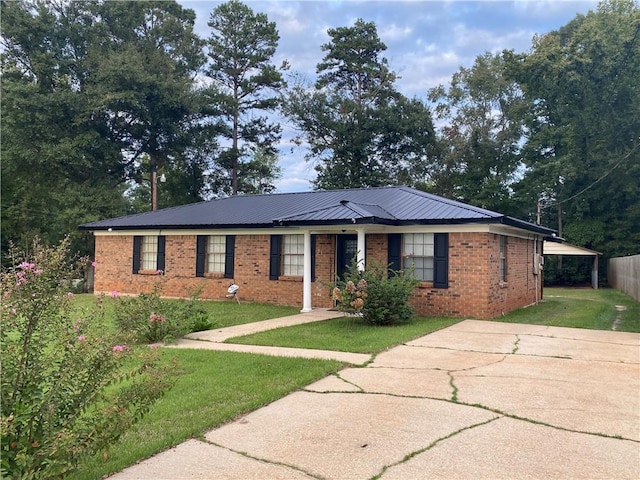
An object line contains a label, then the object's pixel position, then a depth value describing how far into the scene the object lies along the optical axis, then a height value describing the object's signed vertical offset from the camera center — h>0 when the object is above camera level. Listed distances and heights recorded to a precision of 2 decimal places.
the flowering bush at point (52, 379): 2.87 -0.74
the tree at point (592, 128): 29.58 +8.12
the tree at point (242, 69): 35.25 +12.90
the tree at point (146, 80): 28.33 +9.87
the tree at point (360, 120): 34.31 +9.35
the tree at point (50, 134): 27.08 +6.50
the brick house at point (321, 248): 12.87 +0.35
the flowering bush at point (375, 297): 10.91 -0.77
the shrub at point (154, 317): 9.16 -1.08
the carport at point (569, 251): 28.14 +0.67
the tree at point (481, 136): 35.84 +9.07
